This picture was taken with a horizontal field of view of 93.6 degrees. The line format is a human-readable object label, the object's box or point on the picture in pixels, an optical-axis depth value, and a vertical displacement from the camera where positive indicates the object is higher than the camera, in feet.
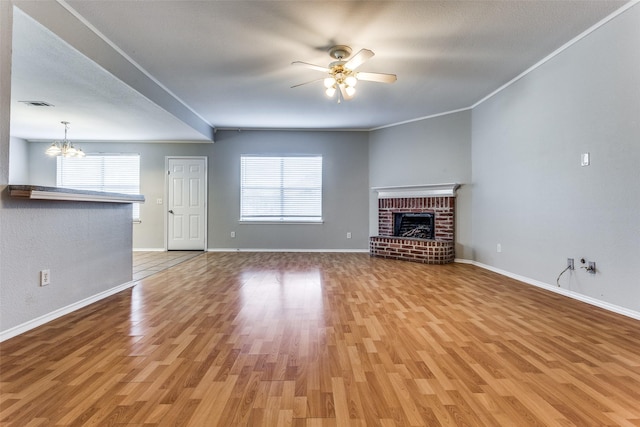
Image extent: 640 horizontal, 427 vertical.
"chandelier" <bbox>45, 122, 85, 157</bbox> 17.15 +3.40
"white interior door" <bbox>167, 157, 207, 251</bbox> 20.86 +0.53
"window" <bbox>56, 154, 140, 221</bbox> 21.11 +2.63
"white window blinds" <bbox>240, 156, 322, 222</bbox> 20.90 +1.61
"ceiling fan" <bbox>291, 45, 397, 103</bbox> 10.11 +4.82
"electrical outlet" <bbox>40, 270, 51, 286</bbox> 7.79 -1.80
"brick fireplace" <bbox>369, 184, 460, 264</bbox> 16.53 -0.54
